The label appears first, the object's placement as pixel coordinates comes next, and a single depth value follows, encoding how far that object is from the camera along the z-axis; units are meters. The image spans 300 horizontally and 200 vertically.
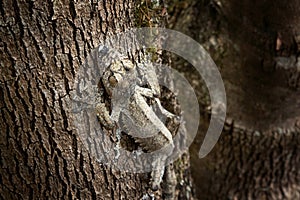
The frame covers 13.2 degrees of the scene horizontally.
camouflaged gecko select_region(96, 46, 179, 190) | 1.06
